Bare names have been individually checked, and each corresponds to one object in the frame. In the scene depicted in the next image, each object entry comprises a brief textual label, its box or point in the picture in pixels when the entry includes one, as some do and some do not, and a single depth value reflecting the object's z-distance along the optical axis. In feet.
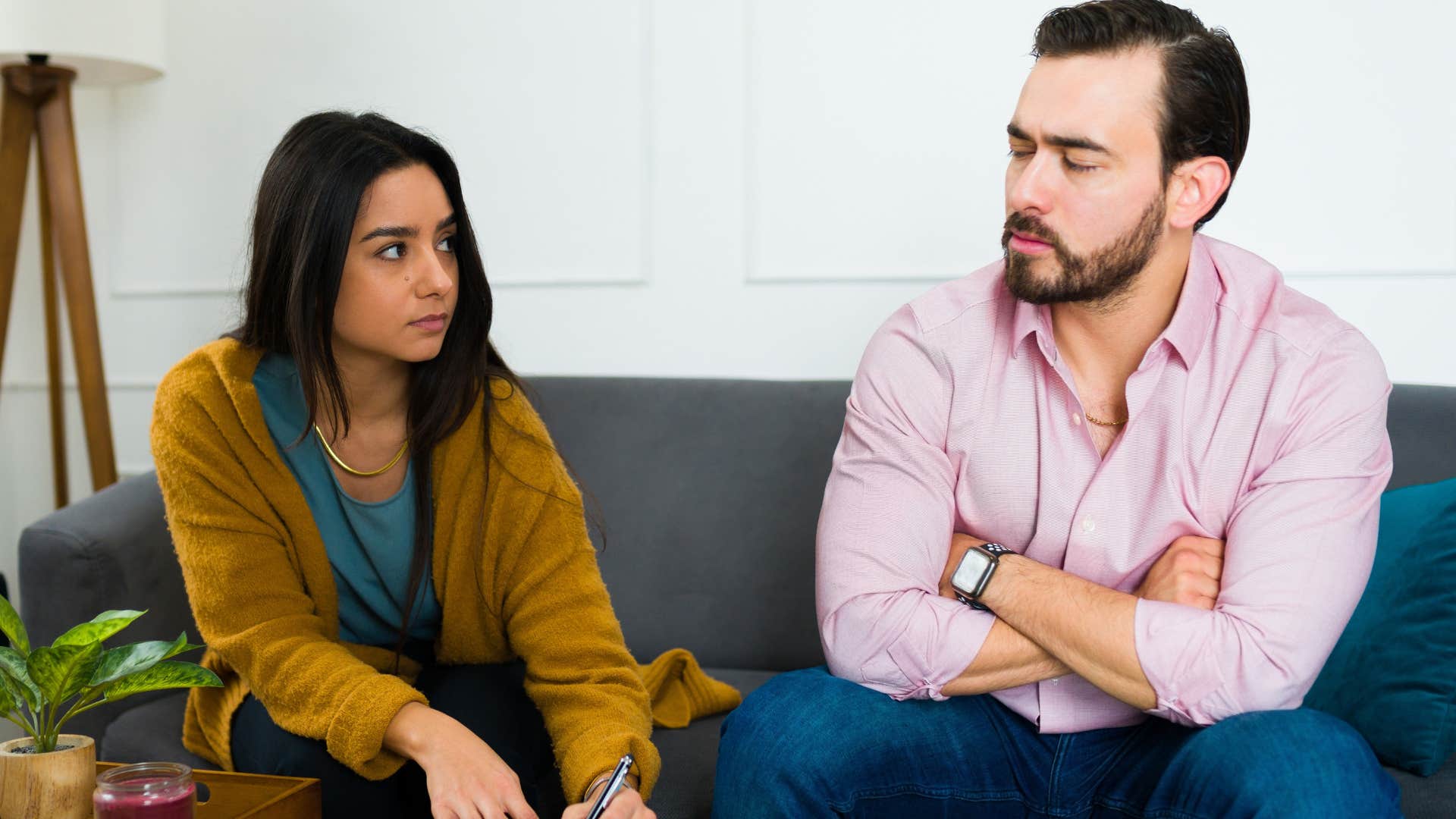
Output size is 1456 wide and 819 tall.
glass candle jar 3.47
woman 4.46
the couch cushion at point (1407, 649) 4.85
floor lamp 8.00
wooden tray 3.80
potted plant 3.58
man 4.15
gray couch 5.98
